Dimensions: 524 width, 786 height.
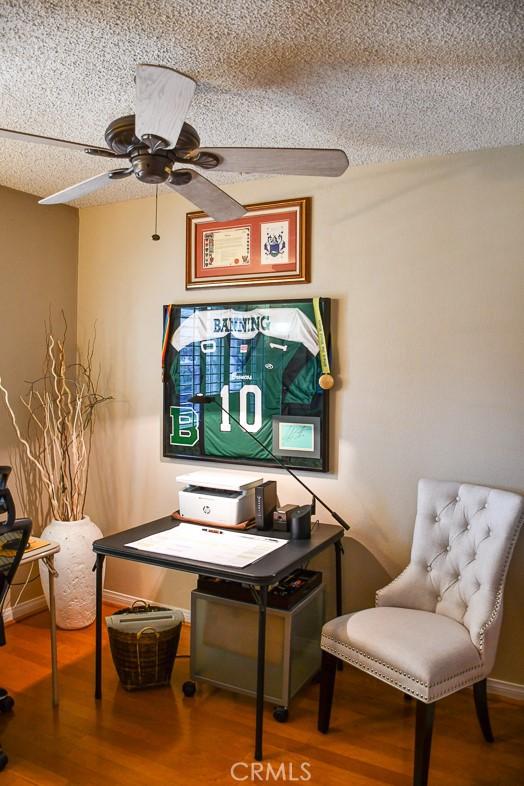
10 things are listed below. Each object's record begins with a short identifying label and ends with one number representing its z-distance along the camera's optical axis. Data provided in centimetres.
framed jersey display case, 312
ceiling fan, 156
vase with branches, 342
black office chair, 212
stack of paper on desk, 249
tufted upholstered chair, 214
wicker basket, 278
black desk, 229
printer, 294
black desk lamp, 286
